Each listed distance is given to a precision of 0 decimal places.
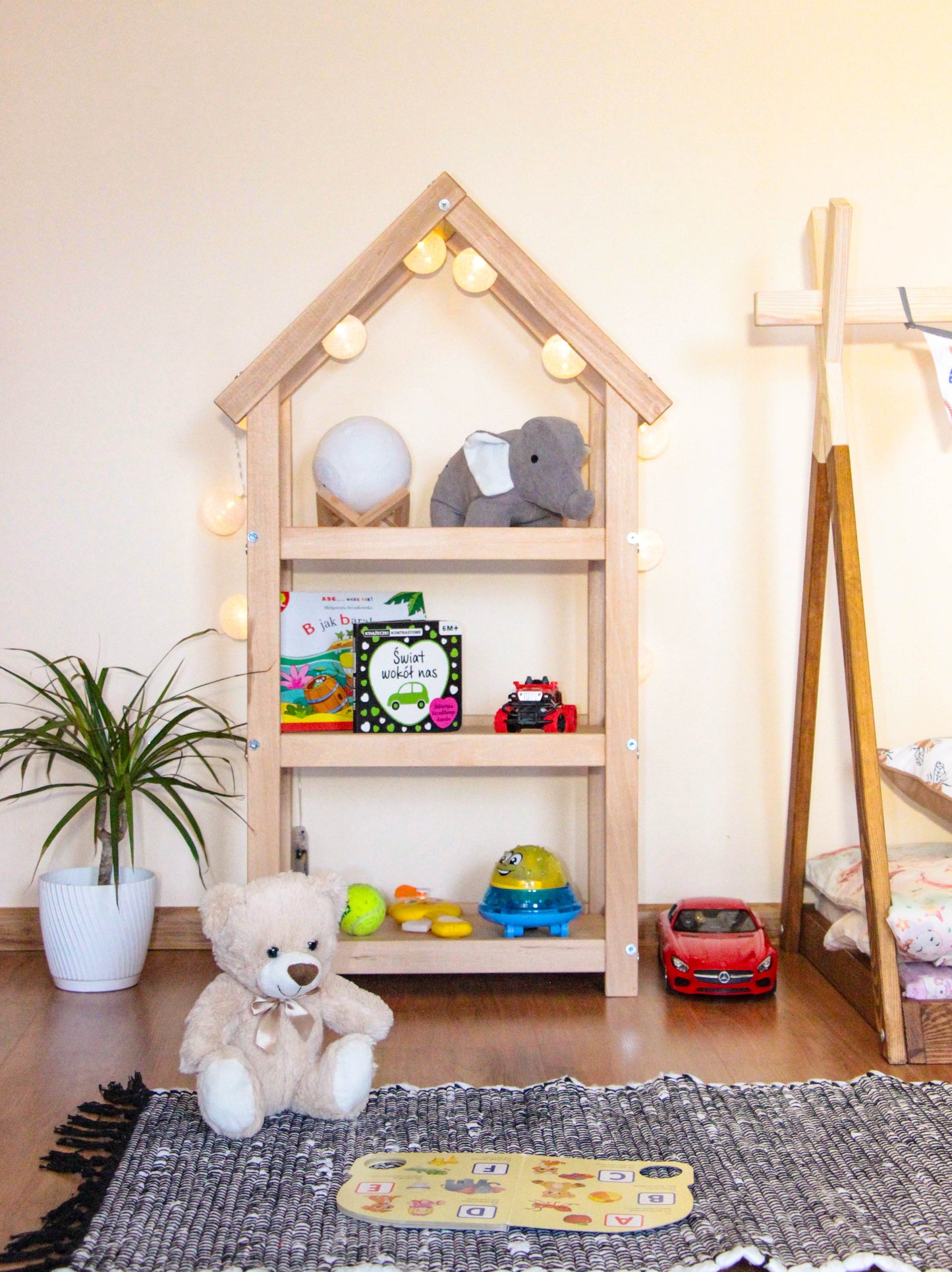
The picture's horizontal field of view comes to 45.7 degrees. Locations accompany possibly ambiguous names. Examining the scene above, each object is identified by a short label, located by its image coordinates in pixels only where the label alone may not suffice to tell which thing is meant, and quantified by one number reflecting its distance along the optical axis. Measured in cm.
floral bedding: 168
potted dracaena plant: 200
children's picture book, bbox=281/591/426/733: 209
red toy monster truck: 202
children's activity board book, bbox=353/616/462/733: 199
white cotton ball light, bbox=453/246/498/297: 220
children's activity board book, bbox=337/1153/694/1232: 118
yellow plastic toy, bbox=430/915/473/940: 199
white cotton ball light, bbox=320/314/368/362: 218
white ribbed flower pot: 200
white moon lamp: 202
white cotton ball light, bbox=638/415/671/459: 228
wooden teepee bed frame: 167
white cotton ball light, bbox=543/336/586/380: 214
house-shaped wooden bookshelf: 192
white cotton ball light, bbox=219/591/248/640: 224
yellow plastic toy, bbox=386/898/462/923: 210
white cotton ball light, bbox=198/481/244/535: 223
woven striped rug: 113
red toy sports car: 192
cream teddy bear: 141
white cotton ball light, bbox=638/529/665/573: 228
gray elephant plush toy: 197
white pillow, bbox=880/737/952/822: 207
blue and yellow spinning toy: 199
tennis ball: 203
